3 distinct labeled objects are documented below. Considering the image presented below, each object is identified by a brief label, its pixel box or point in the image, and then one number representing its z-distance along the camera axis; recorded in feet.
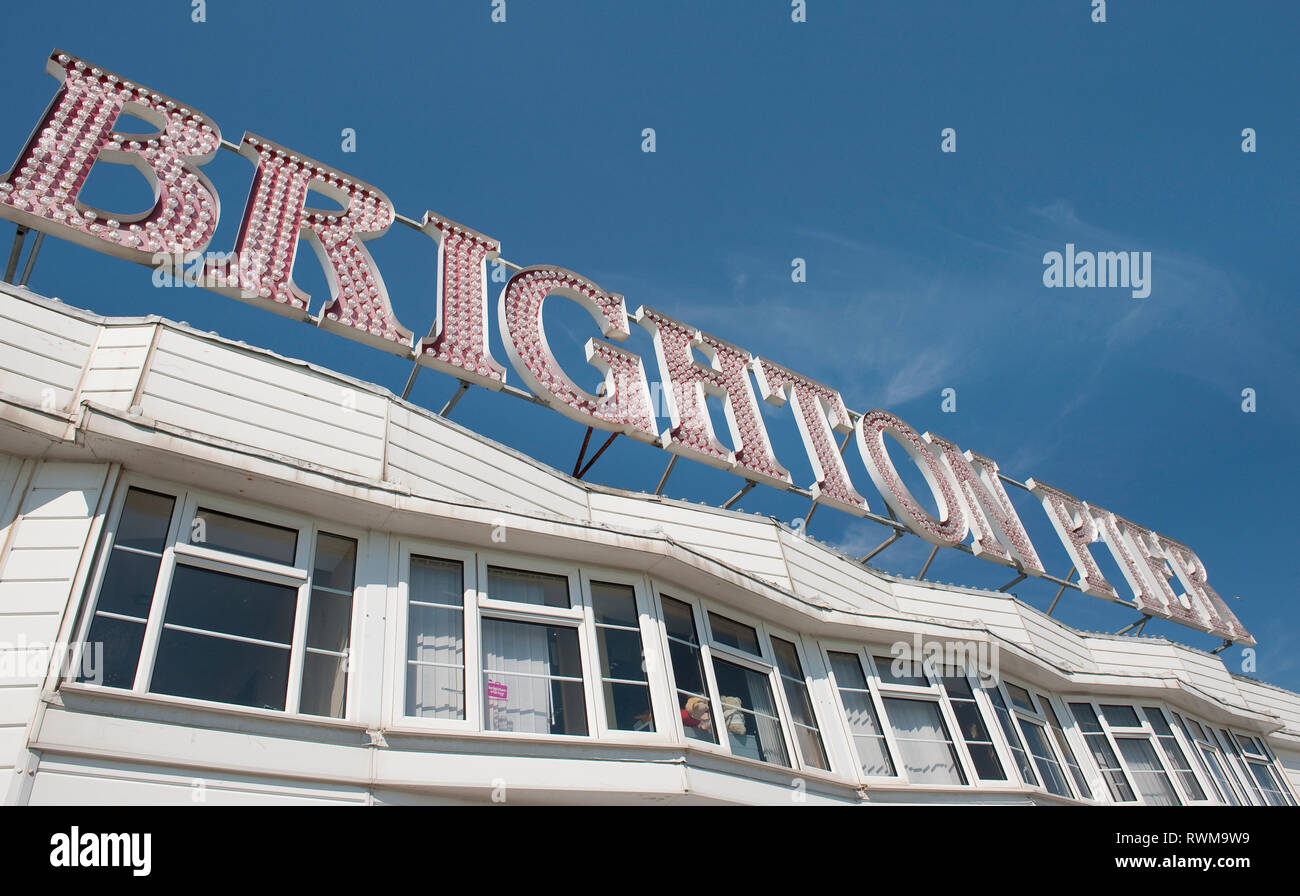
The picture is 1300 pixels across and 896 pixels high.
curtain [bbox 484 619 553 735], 28.19
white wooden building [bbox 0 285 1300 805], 22.90
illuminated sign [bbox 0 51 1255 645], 35.27
